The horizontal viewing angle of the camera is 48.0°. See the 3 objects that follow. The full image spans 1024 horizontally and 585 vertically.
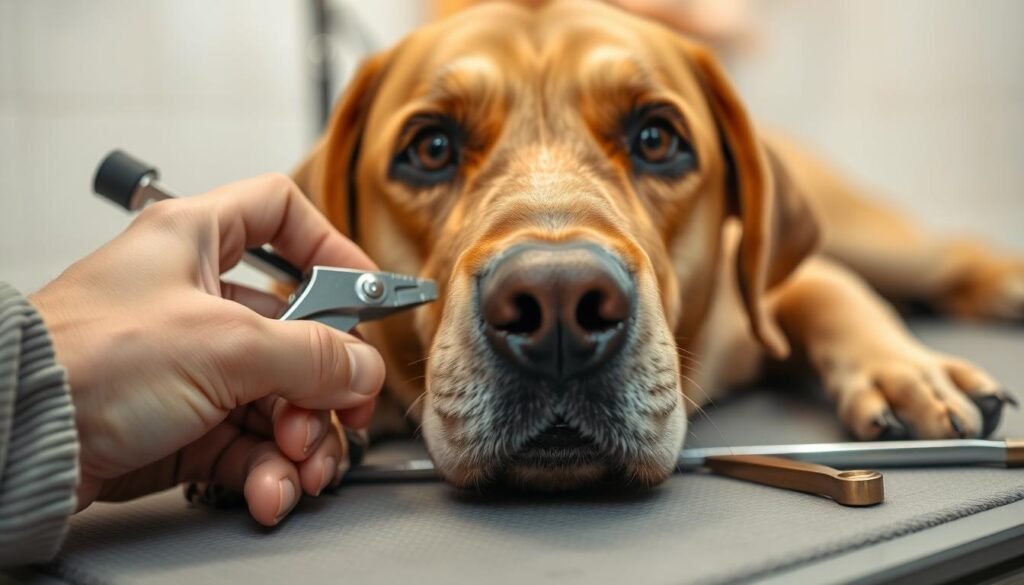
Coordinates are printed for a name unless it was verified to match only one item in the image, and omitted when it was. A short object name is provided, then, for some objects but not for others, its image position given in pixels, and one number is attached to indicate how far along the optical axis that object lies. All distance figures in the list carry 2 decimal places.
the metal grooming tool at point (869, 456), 0.38
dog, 0.34
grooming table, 0.29
